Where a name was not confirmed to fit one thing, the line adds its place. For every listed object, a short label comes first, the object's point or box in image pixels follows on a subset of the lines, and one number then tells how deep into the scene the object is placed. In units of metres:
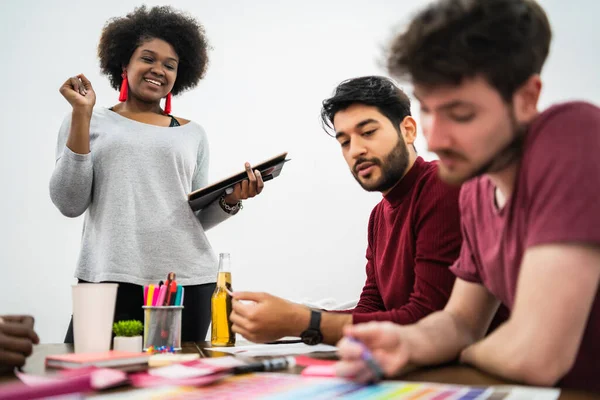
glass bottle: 1.29
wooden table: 0.60
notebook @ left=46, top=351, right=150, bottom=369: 0.84
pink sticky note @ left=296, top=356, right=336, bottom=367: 0.86
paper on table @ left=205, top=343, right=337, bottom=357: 1.05
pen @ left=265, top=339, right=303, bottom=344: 1.31
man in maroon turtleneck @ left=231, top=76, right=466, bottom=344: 1.08
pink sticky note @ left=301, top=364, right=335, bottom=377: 0.74
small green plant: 1.04
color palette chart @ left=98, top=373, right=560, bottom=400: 0.59
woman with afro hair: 1.61
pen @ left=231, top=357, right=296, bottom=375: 0.76
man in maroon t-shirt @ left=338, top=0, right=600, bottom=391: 0.67
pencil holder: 1.11
